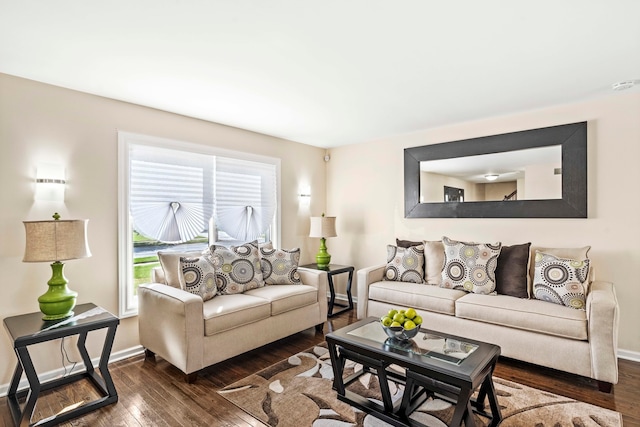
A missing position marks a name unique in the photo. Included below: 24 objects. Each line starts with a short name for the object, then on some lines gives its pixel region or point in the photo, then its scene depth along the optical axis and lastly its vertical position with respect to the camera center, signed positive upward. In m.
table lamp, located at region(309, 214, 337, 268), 4.46 -0.22
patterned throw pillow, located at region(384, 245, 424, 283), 3.82 -0.58
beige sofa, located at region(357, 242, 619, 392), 2.41 -0.92
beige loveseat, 2.57 -0.92
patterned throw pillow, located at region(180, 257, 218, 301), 2.93 -0.56
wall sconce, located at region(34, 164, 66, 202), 2.62 +0.26
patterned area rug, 2.10 -1.30
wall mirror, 3.25 +0.43
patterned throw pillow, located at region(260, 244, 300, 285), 3.67 -0.58
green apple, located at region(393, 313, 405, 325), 2.19 -0.69
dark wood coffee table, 1.84 -0.90
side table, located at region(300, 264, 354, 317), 4.23 -0.81
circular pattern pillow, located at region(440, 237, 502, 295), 3.31 -0.54
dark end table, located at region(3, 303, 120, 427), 2.06 -0.92
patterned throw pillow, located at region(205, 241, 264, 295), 3.26 -0.54
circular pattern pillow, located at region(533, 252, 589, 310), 2.78 -0.57
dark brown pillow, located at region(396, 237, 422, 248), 4.10 -0.36
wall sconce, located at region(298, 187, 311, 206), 4.88 +0.26
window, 3.13 +0.15
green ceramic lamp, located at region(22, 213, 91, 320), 2.27 -0.25
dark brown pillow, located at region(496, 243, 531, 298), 3.18 -0.56
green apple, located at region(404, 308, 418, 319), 2.23 -0.67
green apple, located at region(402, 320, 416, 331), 2.15 -0.72
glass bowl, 2.17 -0.78
